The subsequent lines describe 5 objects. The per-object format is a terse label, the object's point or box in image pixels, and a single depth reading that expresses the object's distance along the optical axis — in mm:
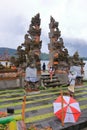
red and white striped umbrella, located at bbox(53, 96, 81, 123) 3715
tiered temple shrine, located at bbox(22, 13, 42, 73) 7548
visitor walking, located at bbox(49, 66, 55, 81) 7957
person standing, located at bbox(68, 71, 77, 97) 5750
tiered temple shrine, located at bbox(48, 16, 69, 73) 8461
